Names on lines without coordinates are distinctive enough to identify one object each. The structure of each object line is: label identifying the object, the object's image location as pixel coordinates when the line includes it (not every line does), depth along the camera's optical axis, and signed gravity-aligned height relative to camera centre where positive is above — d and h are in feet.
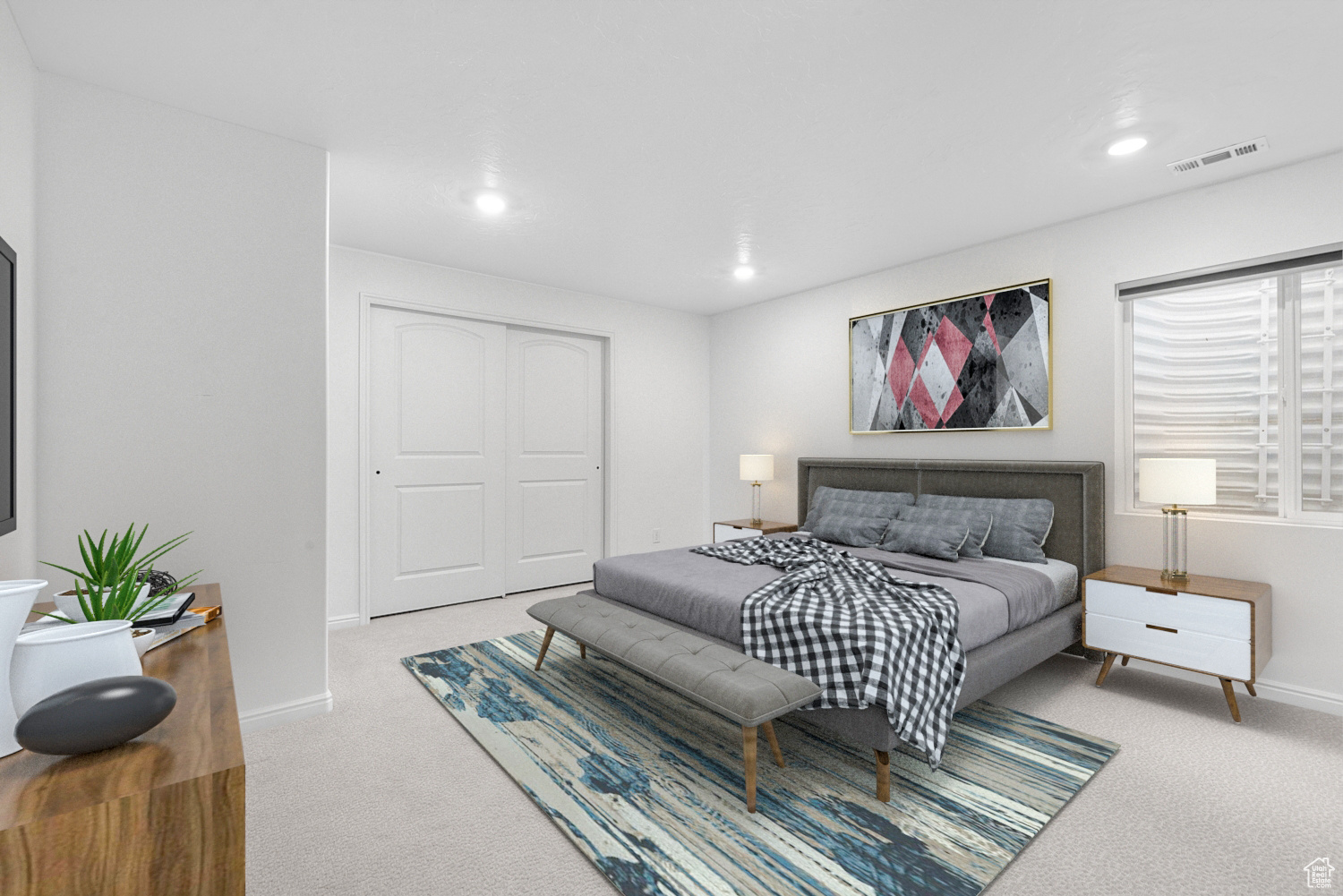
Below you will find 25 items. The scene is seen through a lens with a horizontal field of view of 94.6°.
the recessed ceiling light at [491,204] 10.66 +4.31
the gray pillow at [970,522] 11.59 -1.39
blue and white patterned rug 5.70 -3.84
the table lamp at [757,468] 16.55 -0.50
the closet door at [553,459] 16.20 -0.27
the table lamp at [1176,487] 9.21 -0.56
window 9.29 +1.17
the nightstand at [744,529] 15.96 -2.10
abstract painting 12.18 +1.83
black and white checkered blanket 6.82 -2.30
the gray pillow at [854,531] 12.90 -1.72
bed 8.30 -2.09
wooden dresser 2.48 -1.57
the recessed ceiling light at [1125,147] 8.59 +4.27
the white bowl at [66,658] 3.09 -1.09
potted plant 4.50 -1.10
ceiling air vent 8.69 +4.26
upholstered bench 6.53 -2.59
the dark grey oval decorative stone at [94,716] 2.85 -1.27
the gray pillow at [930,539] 11.40 -1.69
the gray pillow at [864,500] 13.43 -1.15
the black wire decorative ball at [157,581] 6.27 -1.37
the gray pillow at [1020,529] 11.22 -1.46
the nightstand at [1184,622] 8.67 -2.57
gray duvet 8.58 -2.12
